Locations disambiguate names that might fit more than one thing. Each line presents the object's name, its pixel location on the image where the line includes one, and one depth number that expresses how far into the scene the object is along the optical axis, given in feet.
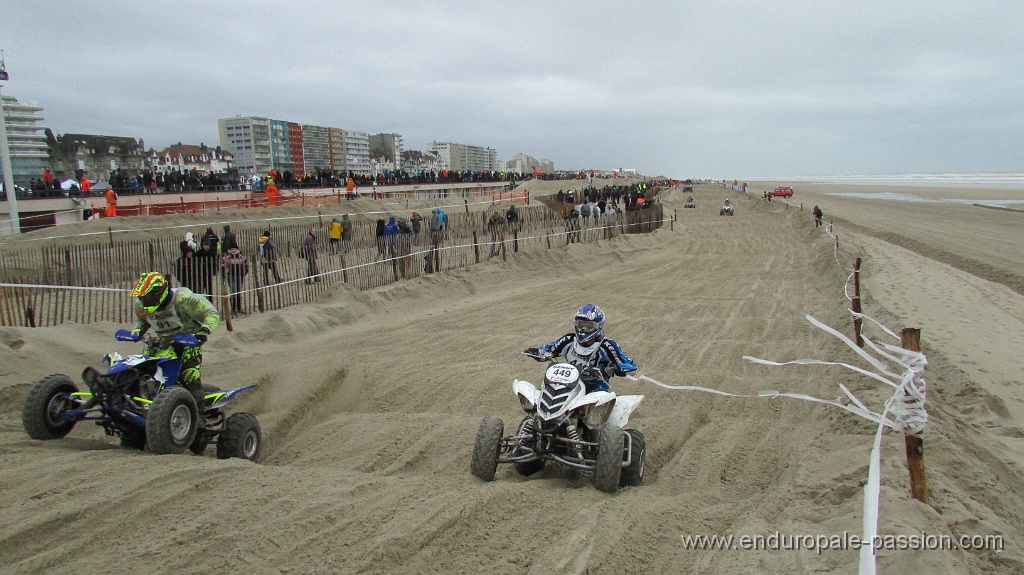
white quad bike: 15.65
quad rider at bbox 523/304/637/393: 19.77
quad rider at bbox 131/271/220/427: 17.84
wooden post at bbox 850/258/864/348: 31.27
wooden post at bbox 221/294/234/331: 34.23
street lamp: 57.00
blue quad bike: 15.72
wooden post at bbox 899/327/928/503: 11.83
